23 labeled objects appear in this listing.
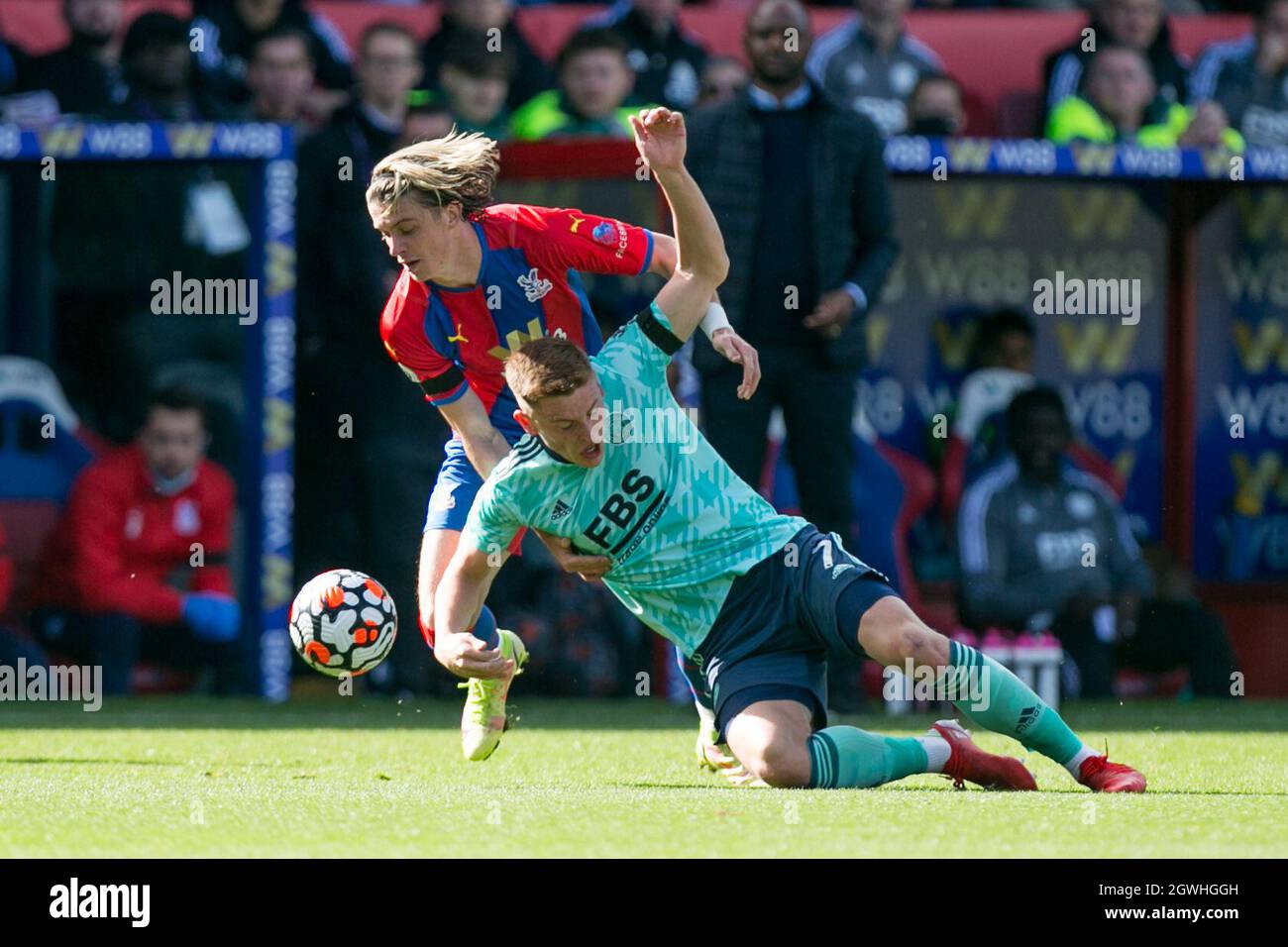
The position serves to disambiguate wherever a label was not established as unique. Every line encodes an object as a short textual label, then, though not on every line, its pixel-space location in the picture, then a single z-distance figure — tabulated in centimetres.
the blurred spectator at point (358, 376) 1021
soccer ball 733
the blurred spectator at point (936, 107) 1084
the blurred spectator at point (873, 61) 1155
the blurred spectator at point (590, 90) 1089
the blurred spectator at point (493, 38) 1136
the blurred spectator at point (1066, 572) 1025
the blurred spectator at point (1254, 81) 1188
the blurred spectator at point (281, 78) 1069
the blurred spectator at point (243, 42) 1127
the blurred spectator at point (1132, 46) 1150
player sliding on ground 604
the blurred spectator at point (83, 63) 1111
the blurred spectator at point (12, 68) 1122
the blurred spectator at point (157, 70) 1055
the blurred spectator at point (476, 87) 1061
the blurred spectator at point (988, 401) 1102
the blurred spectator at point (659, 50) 1163
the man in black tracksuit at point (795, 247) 914
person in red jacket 1016
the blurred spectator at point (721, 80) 1090
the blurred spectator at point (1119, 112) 1117
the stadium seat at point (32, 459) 1068
